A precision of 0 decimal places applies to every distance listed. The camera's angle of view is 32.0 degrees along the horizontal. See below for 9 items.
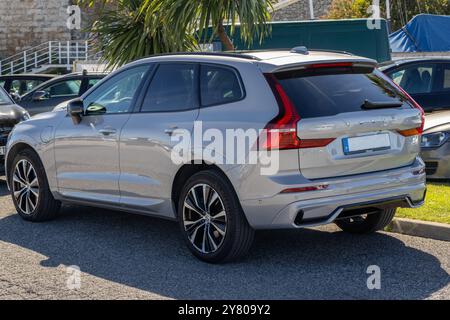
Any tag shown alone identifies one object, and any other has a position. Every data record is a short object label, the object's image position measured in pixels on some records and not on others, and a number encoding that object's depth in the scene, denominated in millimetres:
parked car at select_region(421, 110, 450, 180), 9875
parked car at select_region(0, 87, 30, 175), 11109
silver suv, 6004
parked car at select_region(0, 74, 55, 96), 16141
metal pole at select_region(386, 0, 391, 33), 30709
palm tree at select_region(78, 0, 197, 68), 12633
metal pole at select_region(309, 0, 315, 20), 31219
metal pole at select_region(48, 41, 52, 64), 37281
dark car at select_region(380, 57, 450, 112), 12359
